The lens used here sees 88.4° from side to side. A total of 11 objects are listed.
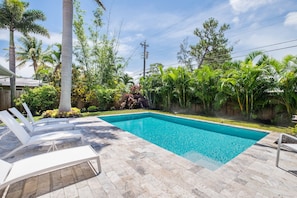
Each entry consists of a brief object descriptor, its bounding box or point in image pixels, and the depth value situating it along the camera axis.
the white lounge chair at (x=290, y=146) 3.16
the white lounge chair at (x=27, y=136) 3.50
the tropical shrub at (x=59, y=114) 9.13
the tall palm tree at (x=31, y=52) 21.33
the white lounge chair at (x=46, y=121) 5.98
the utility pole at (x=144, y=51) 21.95
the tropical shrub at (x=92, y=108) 12.69
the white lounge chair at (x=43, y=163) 2.22
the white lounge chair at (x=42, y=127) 4.88
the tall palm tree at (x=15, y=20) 11.74
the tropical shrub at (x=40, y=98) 10.56
